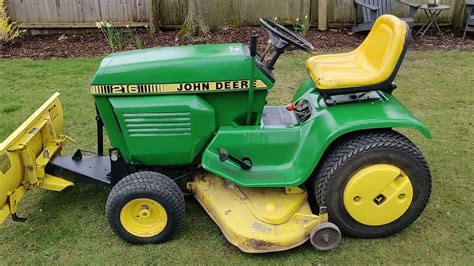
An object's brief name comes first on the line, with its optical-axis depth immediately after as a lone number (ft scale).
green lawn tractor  9.73
